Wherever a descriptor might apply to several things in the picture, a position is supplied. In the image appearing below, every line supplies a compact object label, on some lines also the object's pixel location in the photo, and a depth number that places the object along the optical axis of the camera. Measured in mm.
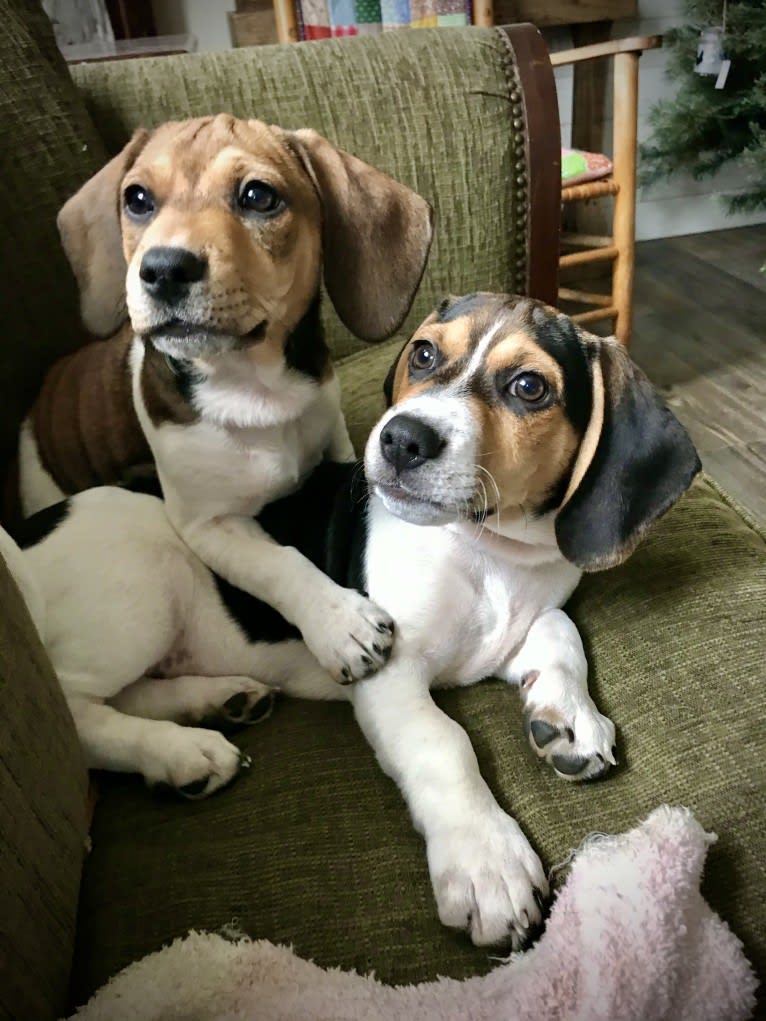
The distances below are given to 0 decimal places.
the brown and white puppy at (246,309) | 400
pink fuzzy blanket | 275
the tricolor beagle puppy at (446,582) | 352
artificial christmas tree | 1246
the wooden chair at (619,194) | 957
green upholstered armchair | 305
